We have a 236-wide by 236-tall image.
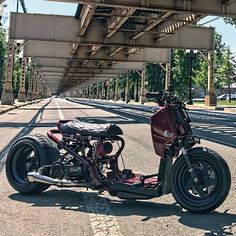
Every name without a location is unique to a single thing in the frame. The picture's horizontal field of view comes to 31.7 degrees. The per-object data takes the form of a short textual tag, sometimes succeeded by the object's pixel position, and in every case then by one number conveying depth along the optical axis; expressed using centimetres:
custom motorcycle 457
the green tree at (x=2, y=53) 6906
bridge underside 2481
